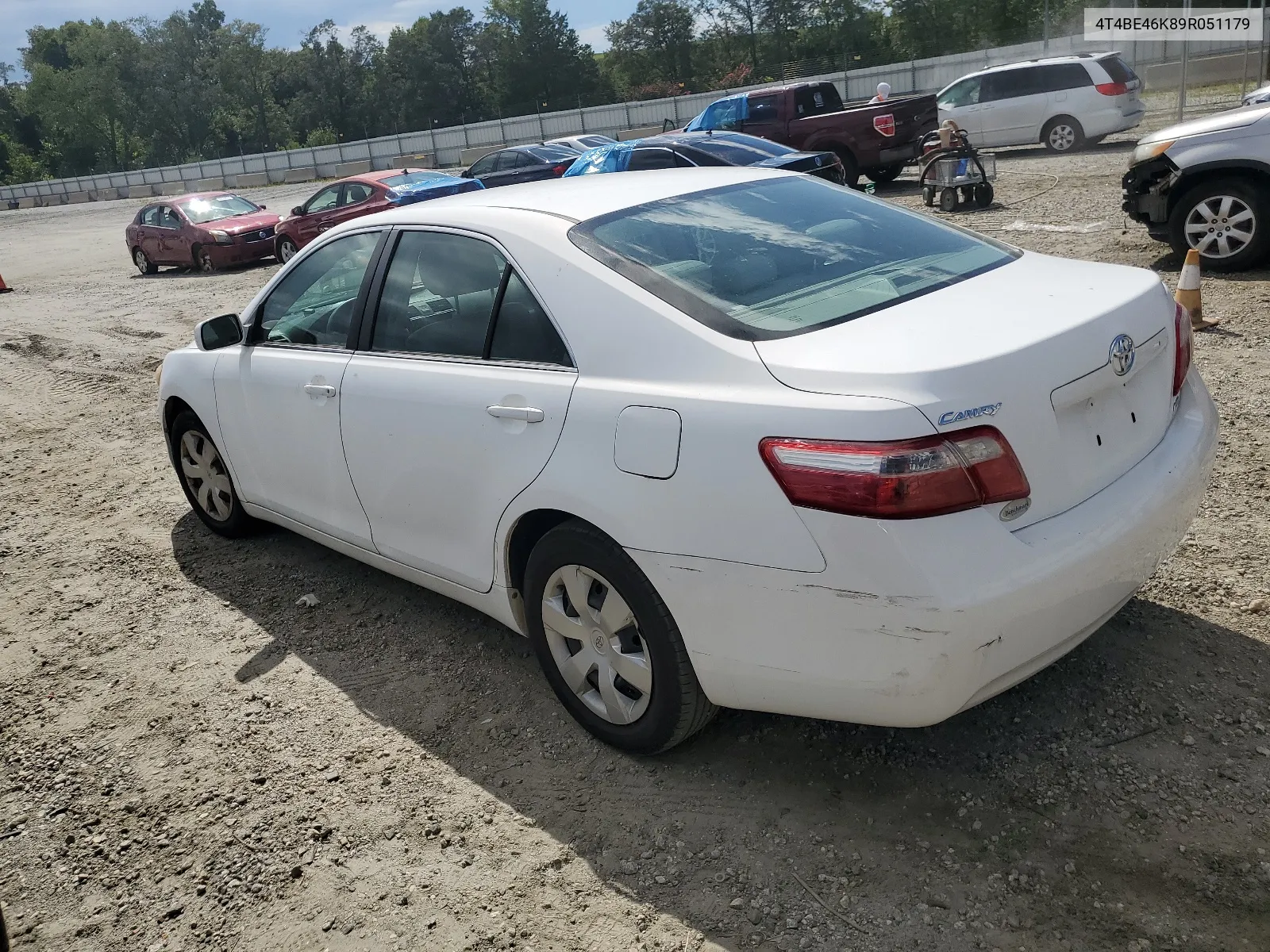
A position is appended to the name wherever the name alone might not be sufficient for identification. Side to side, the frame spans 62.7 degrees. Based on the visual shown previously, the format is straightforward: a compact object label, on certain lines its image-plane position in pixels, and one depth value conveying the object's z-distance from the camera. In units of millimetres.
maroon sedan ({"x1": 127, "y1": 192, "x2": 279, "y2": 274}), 18922
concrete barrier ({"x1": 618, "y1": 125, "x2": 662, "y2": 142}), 37406
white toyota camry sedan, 2430
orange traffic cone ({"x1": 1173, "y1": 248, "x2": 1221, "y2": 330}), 6477
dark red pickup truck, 17781
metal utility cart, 13492
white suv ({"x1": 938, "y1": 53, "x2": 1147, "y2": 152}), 18609
